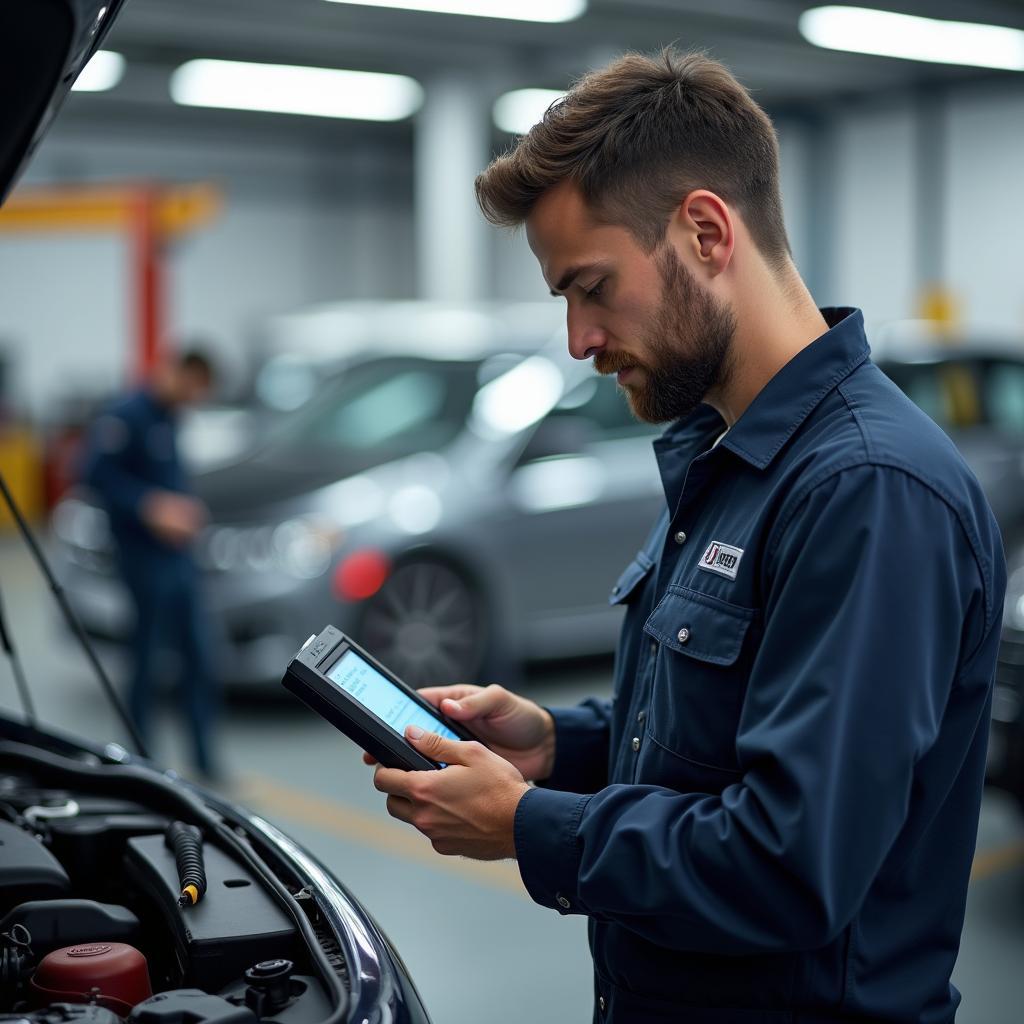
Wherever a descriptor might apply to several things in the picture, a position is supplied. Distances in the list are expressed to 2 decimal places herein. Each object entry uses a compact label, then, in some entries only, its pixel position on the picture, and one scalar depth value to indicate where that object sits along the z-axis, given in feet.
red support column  40.16
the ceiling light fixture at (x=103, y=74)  41.63
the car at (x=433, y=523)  17.60
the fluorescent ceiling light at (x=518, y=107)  46.98
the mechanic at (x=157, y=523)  15.88
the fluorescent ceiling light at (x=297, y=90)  44.14
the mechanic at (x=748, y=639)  3.76
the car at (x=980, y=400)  21.34
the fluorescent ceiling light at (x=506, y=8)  33.63
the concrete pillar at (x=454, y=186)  43.42
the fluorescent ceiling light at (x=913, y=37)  37.68
